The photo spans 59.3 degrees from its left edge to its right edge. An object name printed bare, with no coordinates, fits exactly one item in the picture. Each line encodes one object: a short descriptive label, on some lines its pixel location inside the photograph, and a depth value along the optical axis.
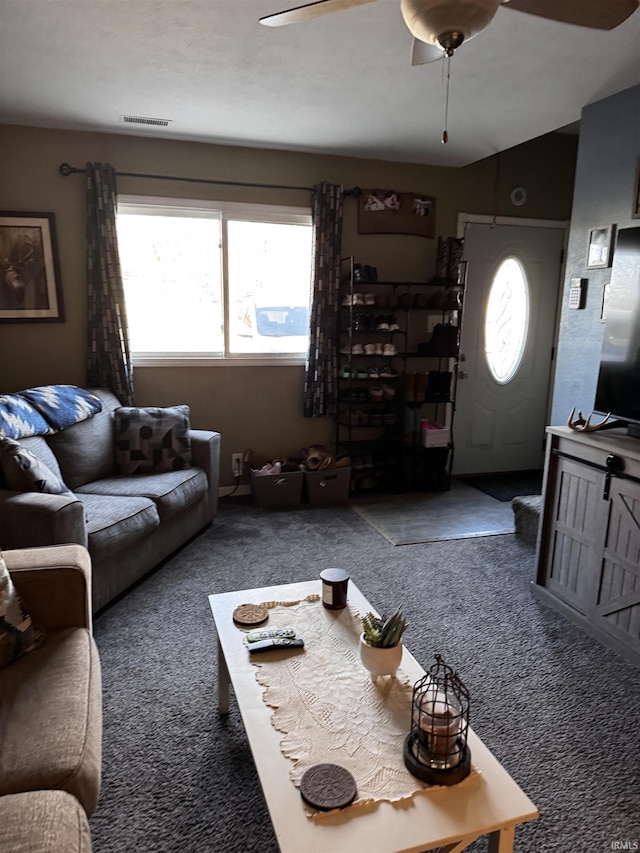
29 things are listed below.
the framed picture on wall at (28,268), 3.50
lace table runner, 1.21
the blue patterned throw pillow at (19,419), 2.70
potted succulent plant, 1.46
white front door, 4.51
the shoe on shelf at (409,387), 4.17
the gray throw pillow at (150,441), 3.31
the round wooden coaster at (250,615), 1.73
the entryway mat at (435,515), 3.52
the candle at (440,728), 1.19
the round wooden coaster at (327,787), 1.12
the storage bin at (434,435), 4.18
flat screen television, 2.41
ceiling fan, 1.30
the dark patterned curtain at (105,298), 3.53
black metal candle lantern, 1.18
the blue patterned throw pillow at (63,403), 3.00
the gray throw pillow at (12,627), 1.50
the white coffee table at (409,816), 1.06
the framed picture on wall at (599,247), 2.92
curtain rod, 3.50
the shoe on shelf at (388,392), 4.22
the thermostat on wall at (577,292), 3.10
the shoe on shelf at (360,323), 4.00
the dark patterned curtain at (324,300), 3.98
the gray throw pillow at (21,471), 2.36
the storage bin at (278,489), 3.86
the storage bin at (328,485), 3.96
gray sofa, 2.21
